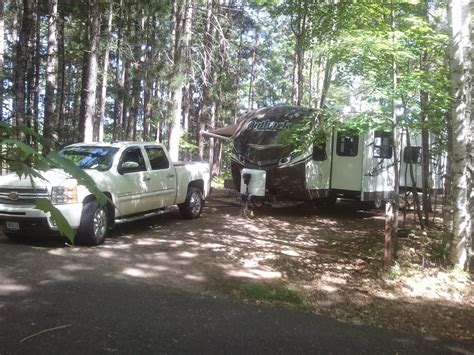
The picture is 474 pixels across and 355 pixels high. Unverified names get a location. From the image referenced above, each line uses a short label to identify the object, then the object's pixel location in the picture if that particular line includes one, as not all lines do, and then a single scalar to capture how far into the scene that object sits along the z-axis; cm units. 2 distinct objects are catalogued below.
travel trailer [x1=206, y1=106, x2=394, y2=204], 1273
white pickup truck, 775
